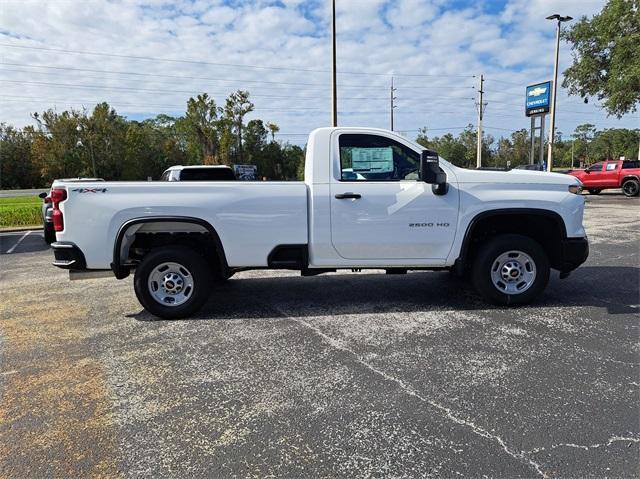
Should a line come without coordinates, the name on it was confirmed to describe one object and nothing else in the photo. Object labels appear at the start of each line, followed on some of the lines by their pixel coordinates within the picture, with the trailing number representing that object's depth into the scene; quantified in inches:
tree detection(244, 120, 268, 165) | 2230.6
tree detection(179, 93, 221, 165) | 2058.3
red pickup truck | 878.4
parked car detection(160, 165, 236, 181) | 335.6
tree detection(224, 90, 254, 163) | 2070.6
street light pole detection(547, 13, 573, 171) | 1035.7
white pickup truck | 187.2
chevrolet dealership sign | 1141.4
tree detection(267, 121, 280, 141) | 2359.7
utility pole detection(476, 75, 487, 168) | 1663.3
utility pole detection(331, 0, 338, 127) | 677.9
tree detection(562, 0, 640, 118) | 923.4
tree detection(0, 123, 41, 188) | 2156.7
